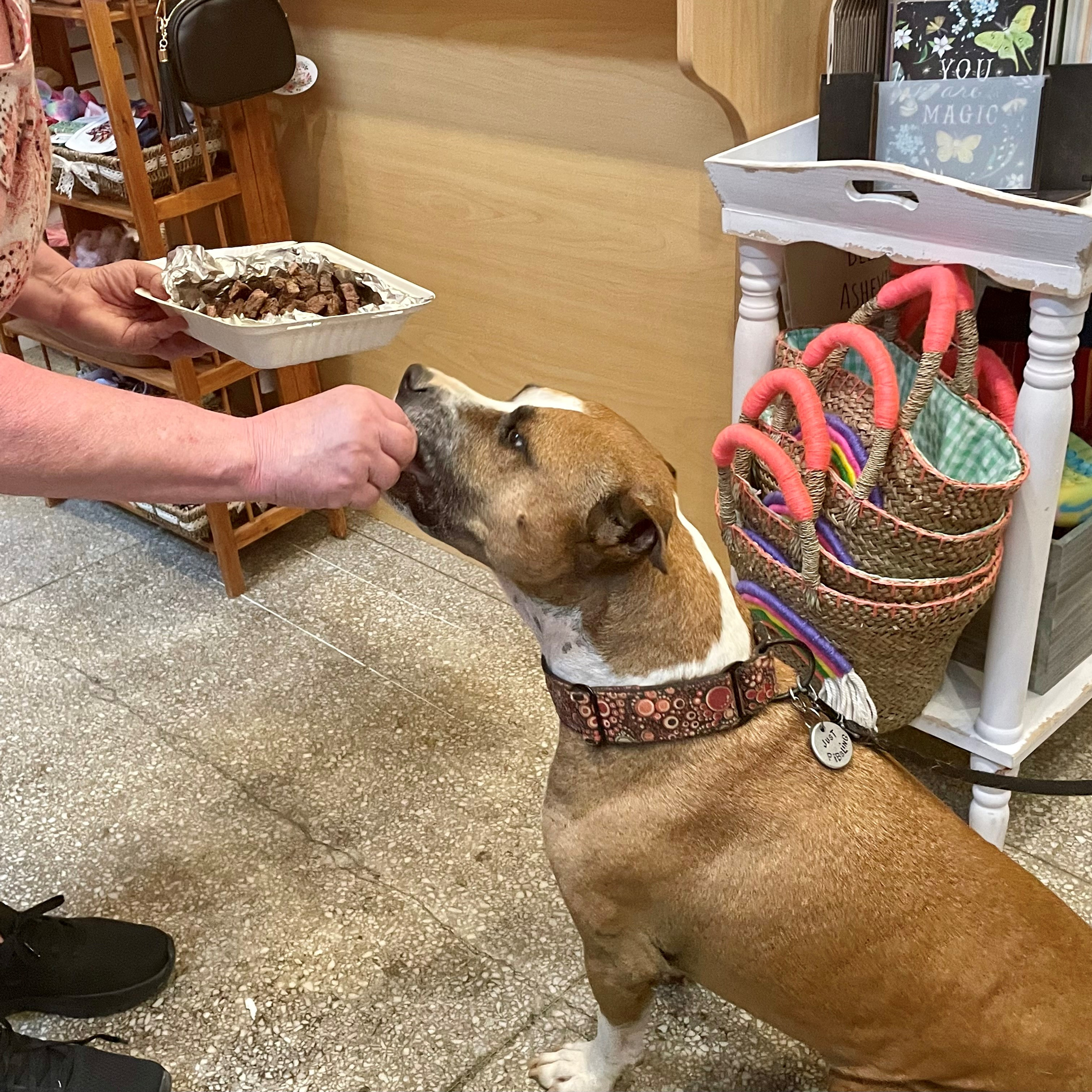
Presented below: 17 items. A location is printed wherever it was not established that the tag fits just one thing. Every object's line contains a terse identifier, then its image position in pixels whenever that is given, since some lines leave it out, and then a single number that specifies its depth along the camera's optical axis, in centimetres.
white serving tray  144
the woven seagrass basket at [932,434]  156
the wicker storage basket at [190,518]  271
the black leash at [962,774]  139
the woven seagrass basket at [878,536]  158
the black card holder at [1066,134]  159
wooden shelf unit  228
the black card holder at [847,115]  174
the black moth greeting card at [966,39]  159
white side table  148
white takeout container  192
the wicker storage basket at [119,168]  238
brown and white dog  124
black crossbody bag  213
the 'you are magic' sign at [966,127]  161
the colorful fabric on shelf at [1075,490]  184
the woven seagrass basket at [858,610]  162
